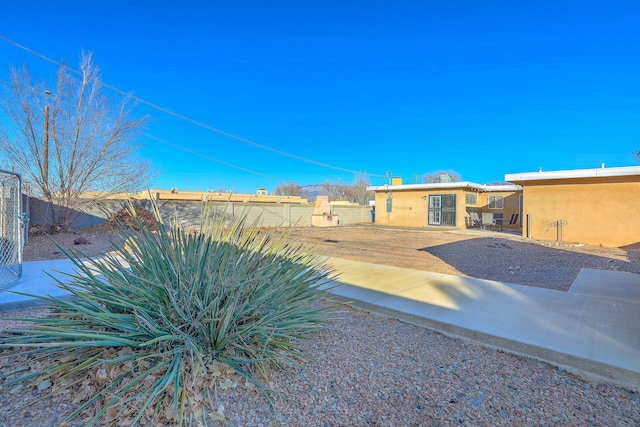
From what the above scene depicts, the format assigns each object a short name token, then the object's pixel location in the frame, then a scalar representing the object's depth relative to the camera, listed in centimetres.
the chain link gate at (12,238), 468
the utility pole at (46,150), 1048
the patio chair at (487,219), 1828
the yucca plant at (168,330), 194
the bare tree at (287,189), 6238
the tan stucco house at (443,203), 1956
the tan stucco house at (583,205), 1108
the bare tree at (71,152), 1028
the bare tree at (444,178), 2109
